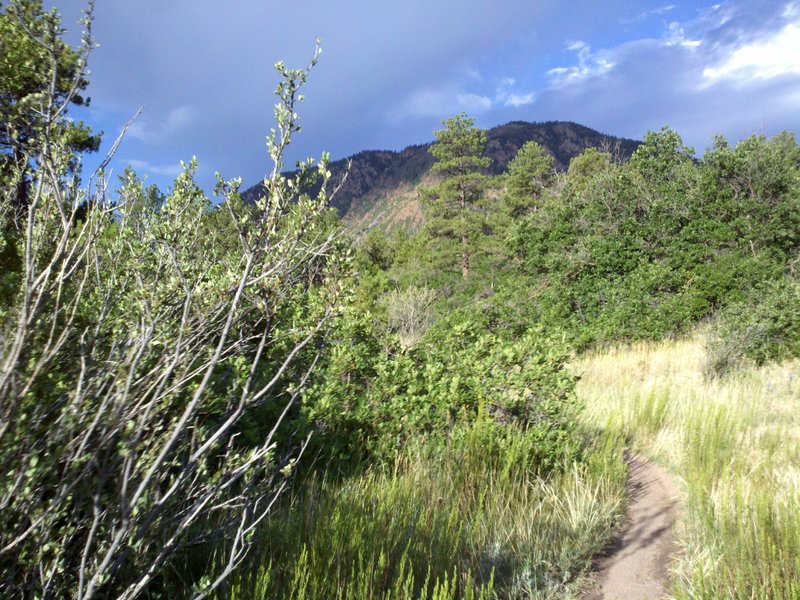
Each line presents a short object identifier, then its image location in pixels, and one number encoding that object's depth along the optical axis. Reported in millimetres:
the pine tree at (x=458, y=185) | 34344
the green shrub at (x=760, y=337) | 7734
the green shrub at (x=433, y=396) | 4039
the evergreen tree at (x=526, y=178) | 39969
